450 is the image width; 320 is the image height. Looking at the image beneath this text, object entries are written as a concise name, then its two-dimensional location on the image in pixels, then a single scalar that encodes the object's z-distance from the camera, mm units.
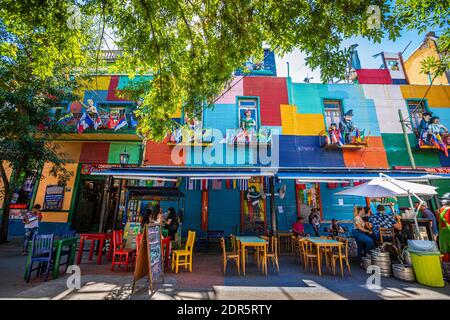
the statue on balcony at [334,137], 11062
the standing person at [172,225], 8188
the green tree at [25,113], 8500
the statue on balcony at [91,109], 11055
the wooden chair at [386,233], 6785
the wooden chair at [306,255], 6246
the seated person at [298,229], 8719
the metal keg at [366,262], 6325
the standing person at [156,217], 7351
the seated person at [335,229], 9016
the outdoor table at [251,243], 5859
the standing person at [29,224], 7910
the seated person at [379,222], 6914
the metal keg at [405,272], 5418
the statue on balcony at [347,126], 11281
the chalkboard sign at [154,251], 4566
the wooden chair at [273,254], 5959
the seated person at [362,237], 6816
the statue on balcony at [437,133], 11023
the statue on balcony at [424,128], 11242
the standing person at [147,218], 7653
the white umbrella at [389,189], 6070
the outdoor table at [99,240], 6702
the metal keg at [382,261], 5911
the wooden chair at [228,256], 5805
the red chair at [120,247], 5845
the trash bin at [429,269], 5031
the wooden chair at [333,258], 5771
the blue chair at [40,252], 4918
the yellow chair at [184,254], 5973
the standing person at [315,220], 9641
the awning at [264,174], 7918
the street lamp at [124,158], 10477
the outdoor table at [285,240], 9684
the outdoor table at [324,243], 5859
